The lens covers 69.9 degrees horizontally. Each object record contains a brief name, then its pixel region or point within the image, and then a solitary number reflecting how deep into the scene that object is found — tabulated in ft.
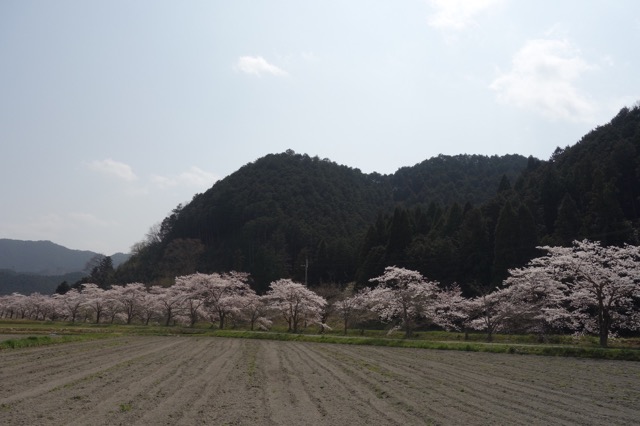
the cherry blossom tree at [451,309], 111.55
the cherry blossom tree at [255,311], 143.33
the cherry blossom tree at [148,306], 161.27
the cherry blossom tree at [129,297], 170.71
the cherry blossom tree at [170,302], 153.02
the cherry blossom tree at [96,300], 170.09
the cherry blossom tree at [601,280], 73.36
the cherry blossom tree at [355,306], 127.34
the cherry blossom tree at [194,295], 148.25
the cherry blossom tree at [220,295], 143.43
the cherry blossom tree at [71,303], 183.21
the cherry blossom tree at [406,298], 110.73
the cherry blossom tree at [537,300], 85.25
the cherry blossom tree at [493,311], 97.60
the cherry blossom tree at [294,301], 131.85
